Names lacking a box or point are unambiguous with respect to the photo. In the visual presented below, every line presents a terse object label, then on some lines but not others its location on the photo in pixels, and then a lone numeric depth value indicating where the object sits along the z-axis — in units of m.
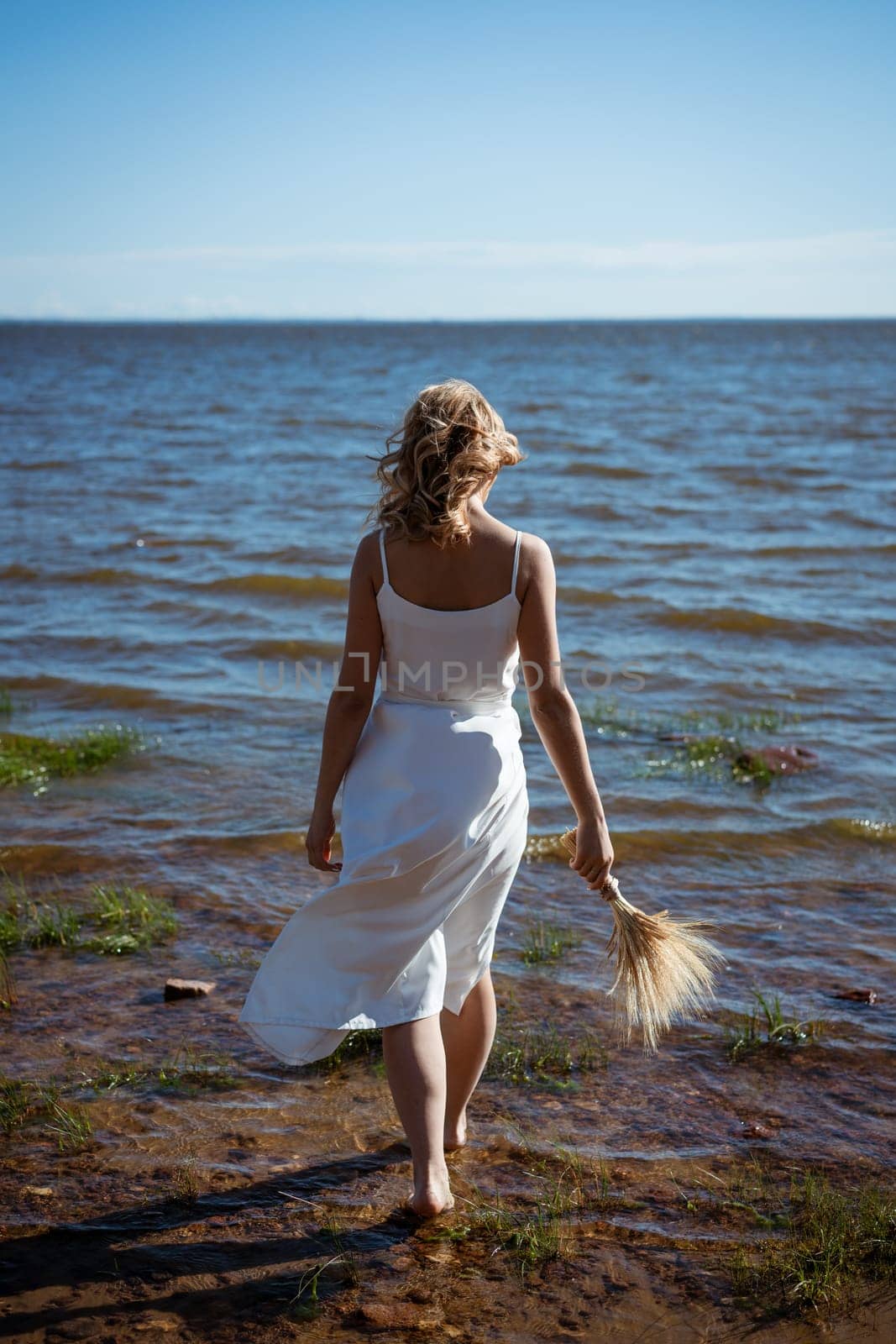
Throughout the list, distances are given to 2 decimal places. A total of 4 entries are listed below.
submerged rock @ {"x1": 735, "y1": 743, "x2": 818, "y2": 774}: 7.06
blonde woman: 3.03
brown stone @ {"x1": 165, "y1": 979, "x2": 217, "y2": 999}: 4.37
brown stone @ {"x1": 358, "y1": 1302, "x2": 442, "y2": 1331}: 2.72
